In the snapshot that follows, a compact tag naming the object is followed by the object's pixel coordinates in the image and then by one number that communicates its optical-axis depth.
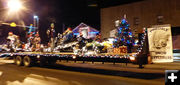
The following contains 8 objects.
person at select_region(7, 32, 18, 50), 16.63
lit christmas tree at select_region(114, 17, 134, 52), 10.49
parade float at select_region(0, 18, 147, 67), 9.69
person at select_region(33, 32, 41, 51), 15.69
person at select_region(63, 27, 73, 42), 13.50
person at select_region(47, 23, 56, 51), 14.27
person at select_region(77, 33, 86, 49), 11.95
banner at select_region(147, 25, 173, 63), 7.67
